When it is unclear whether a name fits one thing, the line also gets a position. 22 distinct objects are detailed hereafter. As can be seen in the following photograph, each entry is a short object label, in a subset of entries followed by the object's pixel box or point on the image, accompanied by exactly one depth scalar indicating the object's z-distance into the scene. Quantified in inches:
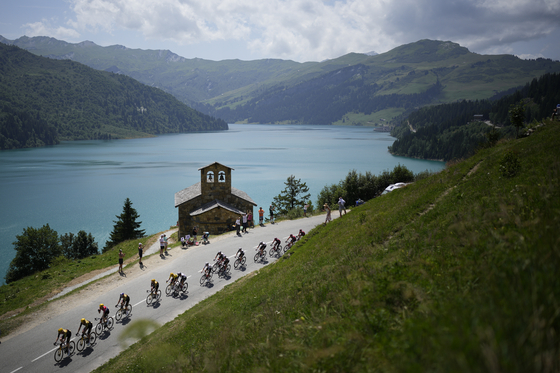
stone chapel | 1530.5
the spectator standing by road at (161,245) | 1184.2
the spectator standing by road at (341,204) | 1008.2
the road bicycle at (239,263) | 999.6
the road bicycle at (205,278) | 909.8
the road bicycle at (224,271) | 955.4
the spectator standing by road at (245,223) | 1378.2
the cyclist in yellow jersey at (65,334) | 647.1
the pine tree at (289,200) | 2300.9
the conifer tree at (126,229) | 2194.9
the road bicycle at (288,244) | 1063.9
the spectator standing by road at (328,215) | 975.8
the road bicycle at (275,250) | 1066.1
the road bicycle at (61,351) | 650.8
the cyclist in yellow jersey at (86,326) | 669.3
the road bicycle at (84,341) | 678.5
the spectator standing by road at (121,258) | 1061.8
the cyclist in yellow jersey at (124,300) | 767.8
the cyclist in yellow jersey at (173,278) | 842.2
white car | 1462.7
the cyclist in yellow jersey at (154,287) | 818.8
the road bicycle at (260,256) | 1036.5
